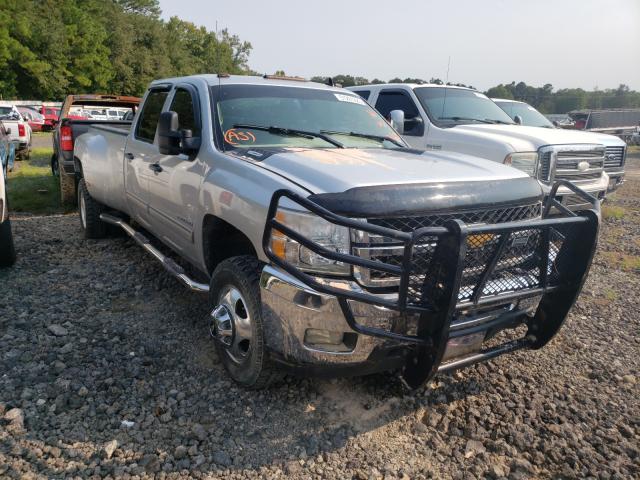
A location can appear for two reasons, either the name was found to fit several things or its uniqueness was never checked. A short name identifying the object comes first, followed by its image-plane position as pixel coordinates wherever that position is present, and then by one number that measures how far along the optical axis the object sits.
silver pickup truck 2.43
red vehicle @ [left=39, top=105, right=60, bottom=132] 29.23
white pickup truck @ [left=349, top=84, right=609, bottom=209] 6.39
